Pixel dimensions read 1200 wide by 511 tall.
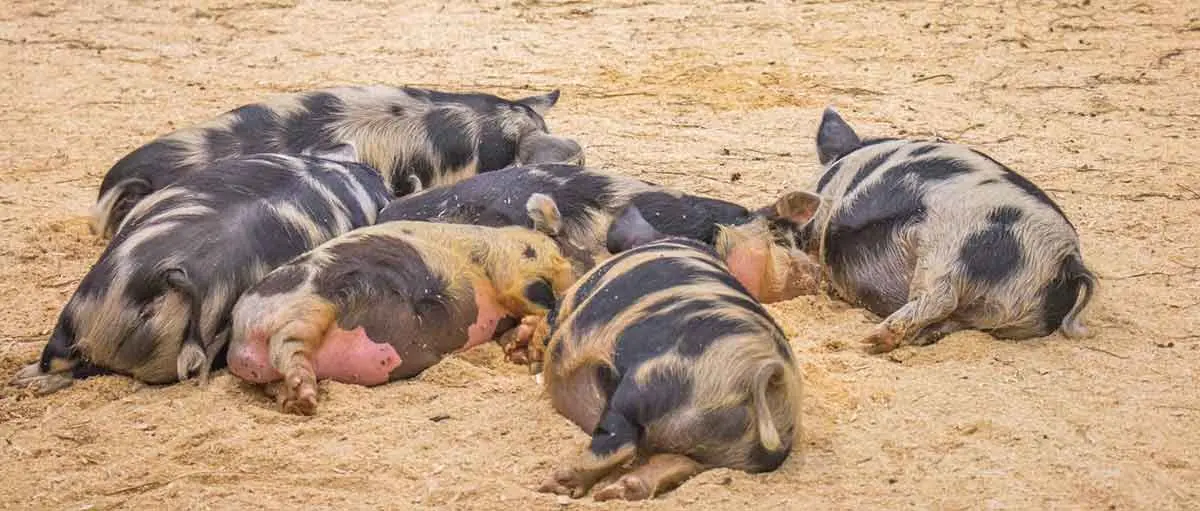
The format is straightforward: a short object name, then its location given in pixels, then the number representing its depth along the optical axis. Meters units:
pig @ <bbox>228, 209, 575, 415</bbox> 9.57
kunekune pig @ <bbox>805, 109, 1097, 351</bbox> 10.64
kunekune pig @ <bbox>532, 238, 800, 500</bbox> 8.07
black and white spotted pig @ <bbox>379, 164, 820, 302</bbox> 11.41
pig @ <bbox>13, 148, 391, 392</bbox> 9.70
